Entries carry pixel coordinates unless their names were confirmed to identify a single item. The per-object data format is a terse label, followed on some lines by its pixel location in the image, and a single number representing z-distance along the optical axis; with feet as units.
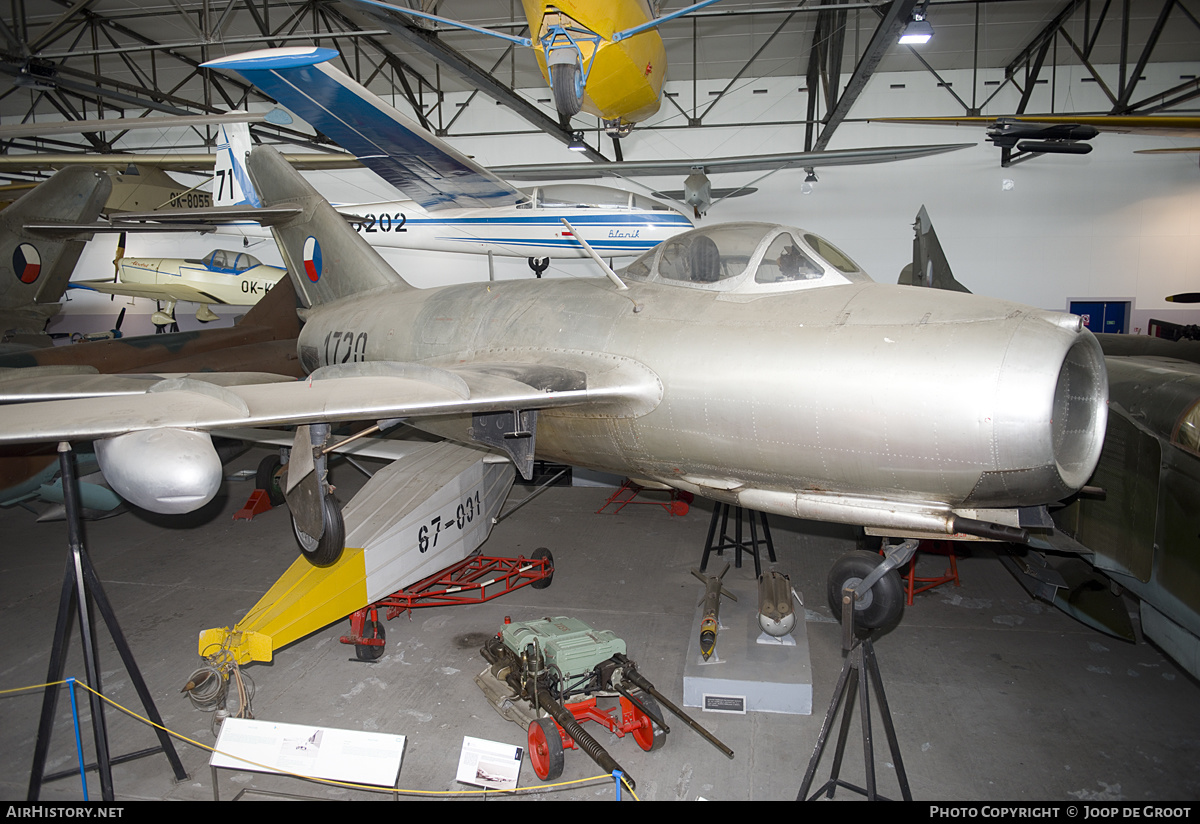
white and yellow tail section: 16.66
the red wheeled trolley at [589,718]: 14.20
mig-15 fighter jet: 11.68
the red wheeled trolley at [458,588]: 19.04
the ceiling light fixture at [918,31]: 25.71
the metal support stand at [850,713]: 11.93
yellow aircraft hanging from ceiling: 24.79
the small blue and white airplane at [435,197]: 28.37
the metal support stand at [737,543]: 24.35
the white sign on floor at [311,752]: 11.32
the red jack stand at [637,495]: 31.12
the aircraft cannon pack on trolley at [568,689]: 14.71
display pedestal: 16.37
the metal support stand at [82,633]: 12.69
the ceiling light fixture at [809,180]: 51.21
